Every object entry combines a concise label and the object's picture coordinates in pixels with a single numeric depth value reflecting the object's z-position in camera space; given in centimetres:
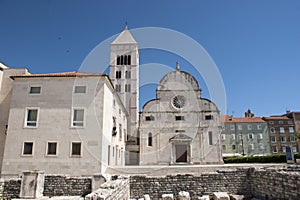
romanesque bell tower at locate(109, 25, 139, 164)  4284
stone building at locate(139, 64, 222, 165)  3014
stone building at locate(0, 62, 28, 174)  1965
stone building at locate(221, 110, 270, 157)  4644
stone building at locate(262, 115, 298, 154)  4719
